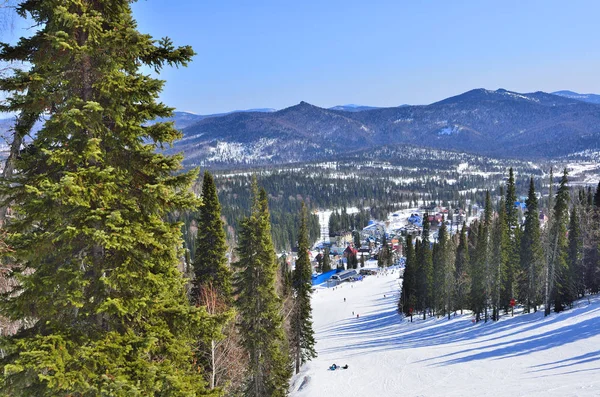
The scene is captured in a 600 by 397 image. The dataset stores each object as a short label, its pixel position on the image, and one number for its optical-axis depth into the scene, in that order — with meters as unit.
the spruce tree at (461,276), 51.66
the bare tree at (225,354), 16.78
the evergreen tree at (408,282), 57.97
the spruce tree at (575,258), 40.38
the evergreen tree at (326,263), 111.39
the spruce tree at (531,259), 41.22
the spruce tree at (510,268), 43.91
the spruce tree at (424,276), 55.78
